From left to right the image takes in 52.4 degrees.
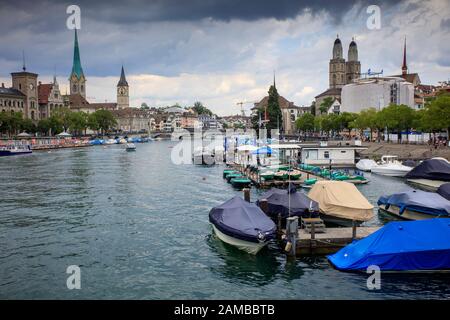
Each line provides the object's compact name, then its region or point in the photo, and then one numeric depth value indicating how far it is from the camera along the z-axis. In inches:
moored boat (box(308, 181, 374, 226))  1176.8
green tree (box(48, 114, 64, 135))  6309.1
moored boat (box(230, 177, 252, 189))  2003.0
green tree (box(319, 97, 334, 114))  7283.5
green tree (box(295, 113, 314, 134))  6323.8
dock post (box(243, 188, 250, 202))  1424.7
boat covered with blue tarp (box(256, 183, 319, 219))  1156.5
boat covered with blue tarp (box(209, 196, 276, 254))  981.2
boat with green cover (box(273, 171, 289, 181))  2022.6
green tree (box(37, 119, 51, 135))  6274.6
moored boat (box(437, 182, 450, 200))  1384.4
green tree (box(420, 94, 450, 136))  2936.8
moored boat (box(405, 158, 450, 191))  1927.9
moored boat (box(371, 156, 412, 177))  2370.8
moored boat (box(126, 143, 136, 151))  4923.7
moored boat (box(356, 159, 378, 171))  2533.5
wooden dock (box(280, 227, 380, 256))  1006.4
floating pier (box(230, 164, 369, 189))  1975.9
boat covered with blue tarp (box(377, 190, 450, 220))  1197.7
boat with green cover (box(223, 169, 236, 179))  2372.5
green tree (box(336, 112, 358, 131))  4930.9
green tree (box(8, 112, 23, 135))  5438.0
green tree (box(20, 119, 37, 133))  5795.8
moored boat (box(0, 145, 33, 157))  4232.3
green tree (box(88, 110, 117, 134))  7333.2
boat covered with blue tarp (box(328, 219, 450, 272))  863.1
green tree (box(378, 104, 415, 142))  3745.1
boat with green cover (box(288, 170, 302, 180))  2039.9
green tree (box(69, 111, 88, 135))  6722.4
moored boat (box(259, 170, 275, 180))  2018.9
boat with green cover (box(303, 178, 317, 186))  1950.1
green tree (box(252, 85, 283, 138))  5128.0
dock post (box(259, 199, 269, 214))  1218.6
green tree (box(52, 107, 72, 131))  6526.6
